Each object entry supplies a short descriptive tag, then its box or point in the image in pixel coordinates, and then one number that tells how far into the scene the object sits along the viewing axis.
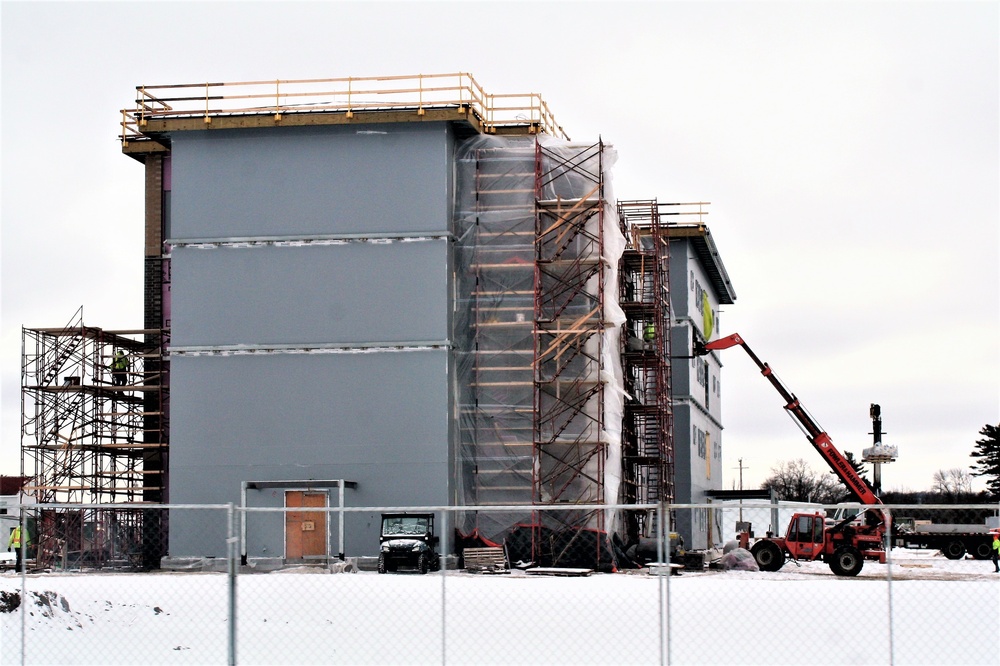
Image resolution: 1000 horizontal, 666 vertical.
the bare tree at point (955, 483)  169.35
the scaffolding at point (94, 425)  48.91
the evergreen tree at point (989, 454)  133.88
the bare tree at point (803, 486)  147.12
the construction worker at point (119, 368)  50.44
